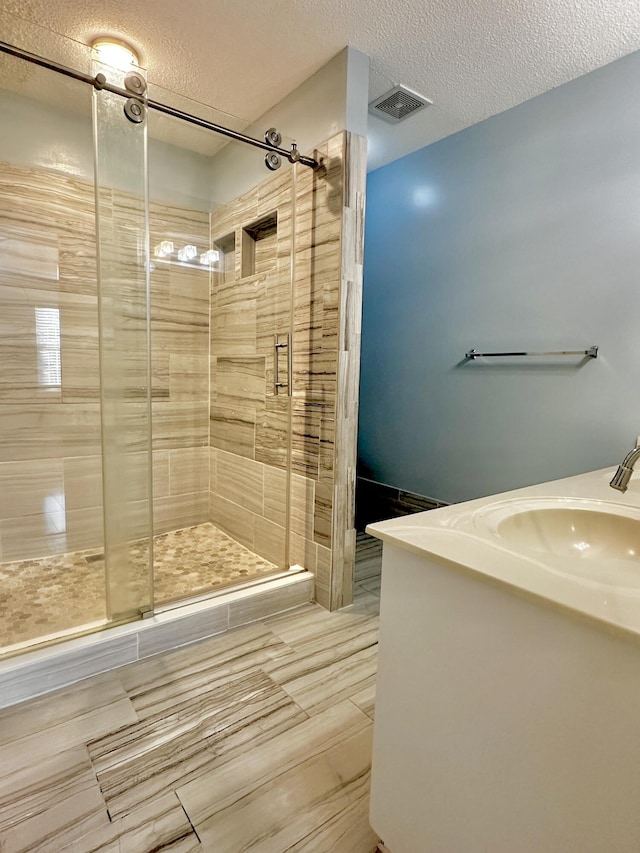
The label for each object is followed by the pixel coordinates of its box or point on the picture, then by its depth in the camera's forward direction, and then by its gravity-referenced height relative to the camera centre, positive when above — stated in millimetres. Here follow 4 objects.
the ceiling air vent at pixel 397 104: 2096 +1365
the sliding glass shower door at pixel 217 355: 2234 +126
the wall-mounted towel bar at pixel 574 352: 1960 +159
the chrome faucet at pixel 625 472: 1075 -204
